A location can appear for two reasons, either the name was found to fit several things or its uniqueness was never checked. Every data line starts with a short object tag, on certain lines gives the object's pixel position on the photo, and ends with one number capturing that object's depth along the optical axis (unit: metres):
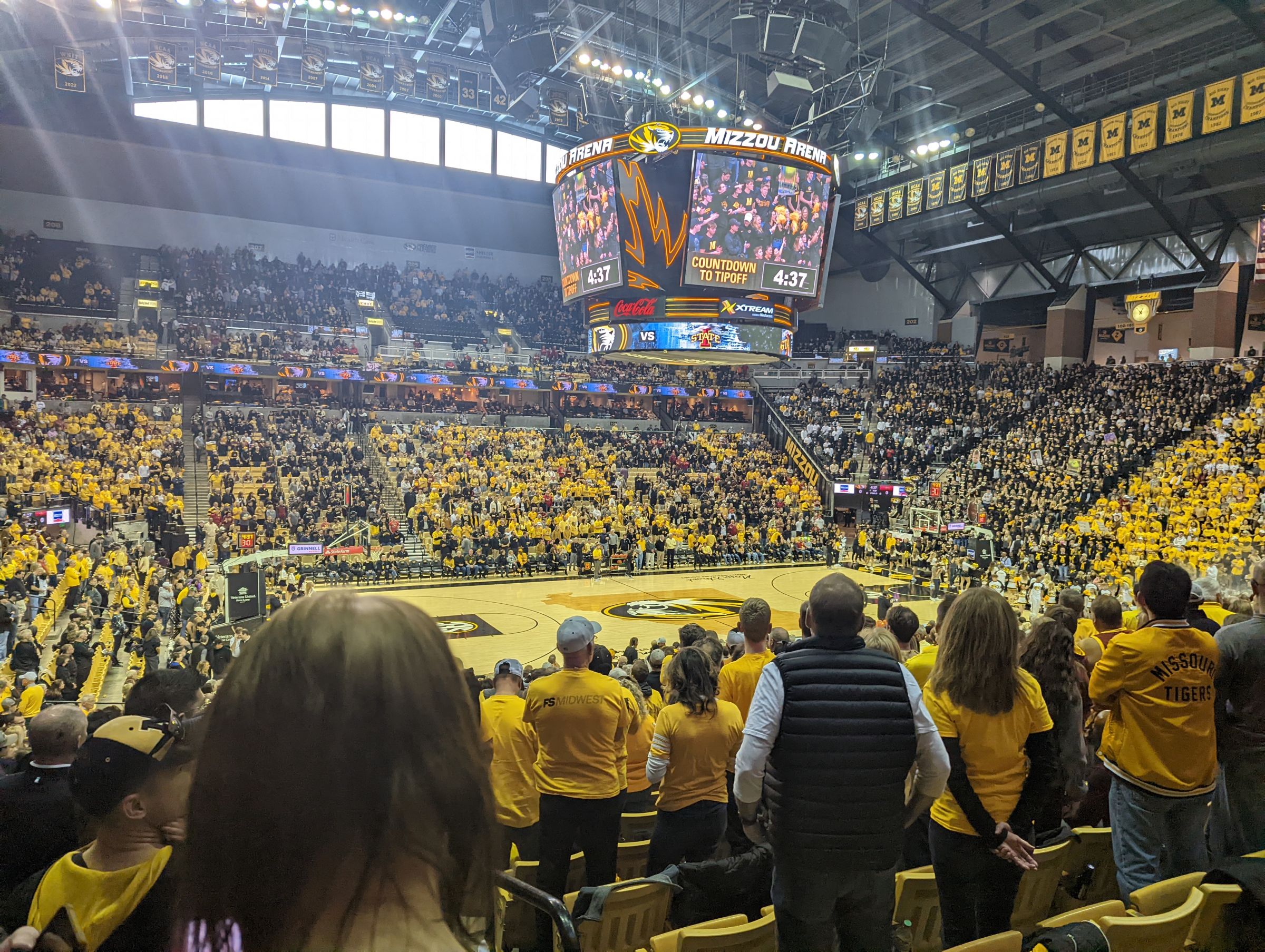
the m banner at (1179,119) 20.42
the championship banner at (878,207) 29.73
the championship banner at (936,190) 27.33
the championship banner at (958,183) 26.33
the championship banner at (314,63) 23.41
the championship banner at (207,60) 22.28
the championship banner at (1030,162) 24.36
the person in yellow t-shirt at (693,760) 3.92
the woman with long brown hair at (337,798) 0.99
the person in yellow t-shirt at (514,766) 4.34
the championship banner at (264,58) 23.06
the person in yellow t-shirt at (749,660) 4.61
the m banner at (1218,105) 19.41
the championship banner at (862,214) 30.73
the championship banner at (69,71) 19.84
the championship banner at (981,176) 25.62
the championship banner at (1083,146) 22.91
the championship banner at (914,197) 28.12
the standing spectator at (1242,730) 3.76
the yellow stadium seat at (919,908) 3.66
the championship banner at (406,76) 25.00
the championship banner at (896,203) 28.89
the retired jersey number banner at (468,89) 27.09
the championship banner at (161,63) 21.22
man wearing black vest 2.76
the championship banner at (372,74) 24.42
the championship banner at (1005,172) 25.00
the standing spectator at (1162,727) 3.65
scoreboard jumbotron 17.11
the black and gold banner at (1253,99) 18.84
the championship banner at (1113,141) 22.06
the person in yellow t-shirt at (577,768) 3.94
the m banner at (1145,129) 21.16
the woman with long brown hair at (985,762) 3.17
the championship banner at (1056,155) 23.55
